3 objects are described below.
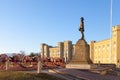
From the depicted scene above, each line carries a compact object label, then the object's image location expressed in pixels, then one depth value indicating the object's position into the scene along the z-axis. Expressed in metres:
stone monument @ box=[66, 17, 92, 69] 13.63
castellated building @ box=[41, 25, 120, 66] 38.83
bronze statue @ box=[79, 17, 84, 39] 13.94
